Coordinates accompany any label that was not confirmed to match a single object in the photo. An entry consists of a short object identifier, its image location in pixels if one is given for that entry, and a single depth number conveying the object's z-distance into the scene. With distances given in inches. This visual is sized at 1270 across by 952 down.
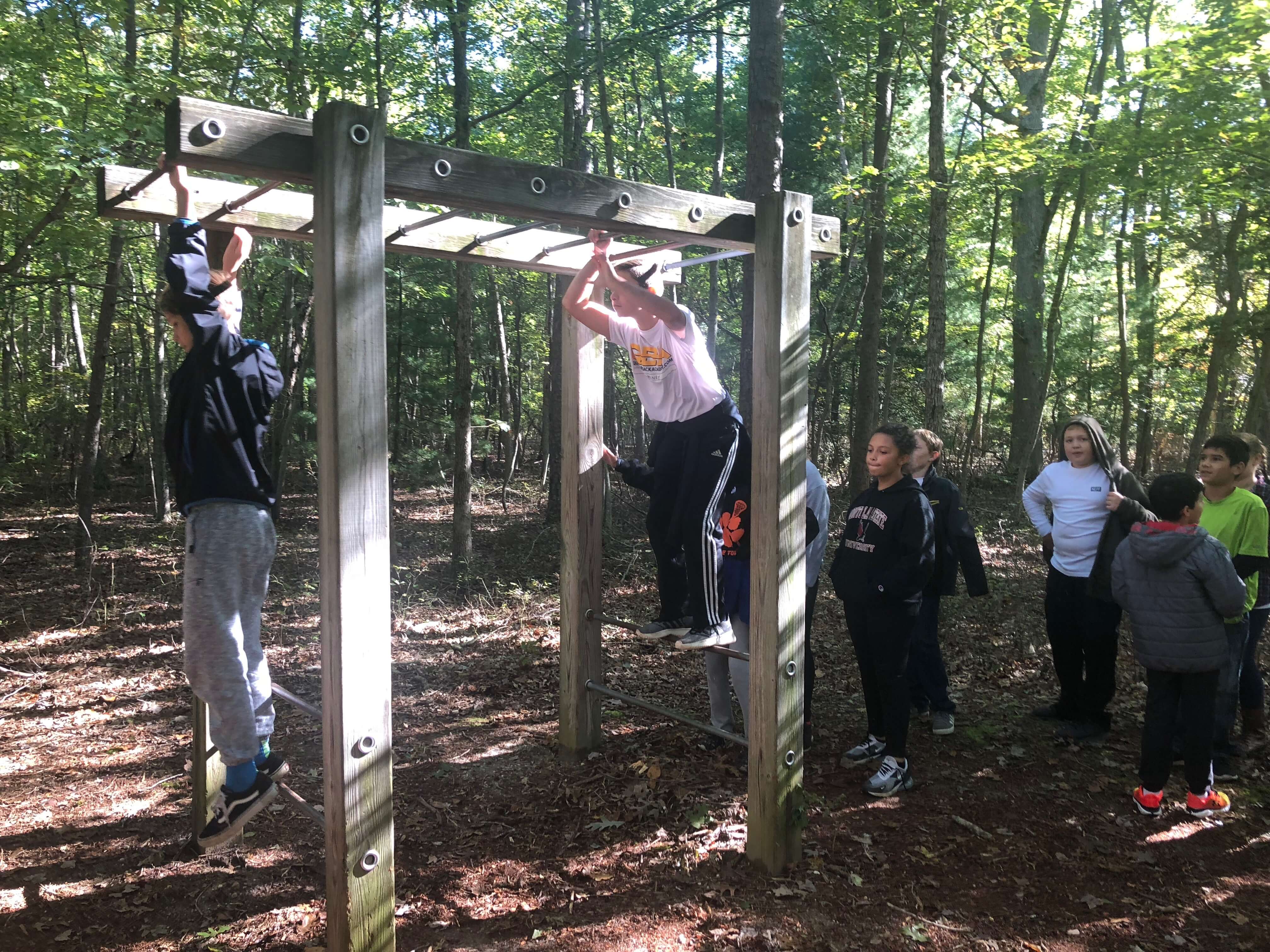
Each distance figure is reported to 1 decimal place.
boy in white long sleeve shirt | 194.9
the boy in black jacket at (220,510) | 116.6
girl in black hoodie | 169.6
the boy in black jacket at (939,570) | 203.2
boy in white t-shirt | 153.5
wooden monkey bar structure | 100.3
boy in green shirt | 179.6
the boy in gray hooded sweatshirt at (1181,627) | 158.7
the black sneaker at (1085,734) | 201.5
